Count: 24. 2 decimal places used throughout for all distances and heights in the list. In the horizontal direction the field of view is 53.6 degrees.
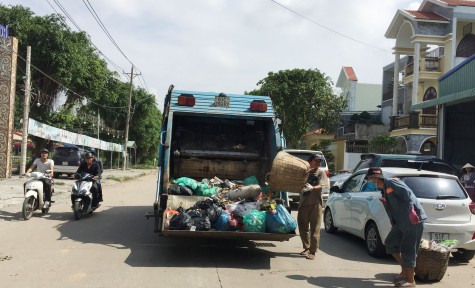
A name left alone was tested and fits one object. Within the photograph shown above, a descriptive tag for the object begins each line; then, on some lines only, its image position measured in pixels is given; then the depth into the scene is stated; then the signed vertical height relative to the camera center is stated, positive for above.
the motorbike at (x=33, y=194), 10.14 -0.99
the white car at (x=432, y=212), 7.36 -0.74
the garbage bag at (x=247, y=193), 8.10 -0.59
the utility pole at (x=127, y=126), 41.82 +2.21
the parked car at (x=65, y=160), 24.62 -0.51
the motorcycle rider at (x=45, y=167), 10.87 -0.41
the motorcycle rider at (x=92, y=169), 11.16 -0.42
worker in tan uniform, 7.59 -0.80
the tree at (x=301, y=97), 30.98 +4.32
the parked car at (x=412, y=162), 10.27 +0.09
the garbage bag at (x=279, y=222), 7.03 -0.93
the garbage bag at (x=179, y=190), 8.11 -0.59
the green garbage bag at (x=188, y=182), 8.36 -0.47
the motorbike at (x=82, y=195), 10.55 -0.98
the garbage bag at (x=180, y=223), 6.93 -0.98
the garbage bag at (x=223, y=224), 7.08 -0.99
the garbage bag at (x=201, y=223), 6.95 -0.99
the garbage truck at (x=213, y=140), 8.16 +0.38
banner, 22.40 +0.84
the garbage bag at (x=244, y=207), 7.28 -0.76
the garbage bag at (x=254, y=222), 7.02 -0.94
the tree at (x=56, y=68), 28.08 +5.39
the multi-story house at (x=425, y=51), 25.84 +7.00
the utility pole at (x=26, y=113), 21.17 +1.61
